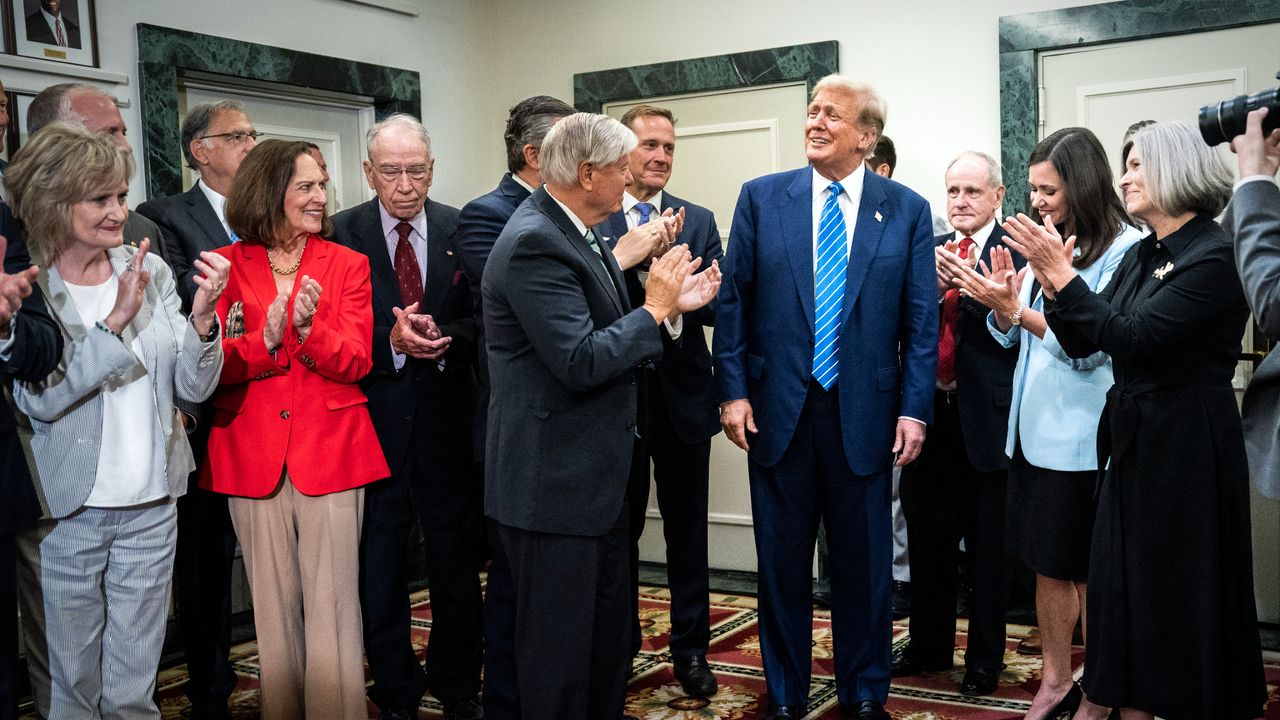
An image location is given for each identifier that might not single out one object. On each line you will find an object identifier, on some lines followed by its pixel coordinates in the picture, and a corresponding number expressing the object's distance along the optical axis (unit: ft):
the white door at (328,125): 15.74
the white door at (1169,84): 13.70
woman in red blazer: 9.87
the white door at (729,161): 16.74
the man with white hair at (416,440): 11.07
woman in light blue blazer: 10.12
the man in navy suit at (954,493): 12.03
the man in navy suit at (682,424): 11.76
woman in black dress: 8.59
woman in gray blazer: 8.75
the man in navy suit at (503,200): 10.80
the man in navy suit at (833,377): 10.55
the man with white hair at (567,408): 8.29
